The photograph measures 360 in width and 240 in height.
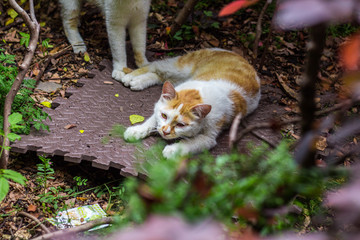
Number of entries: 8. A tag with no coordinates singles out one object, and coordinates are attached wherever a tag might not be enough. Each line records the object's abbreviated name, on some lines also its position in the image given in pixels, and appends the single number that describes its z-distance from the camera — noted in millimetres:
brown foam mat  2506
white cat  3465
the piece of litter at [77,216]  2160
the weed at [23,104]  2520
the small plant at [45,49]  3761
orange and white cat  2545
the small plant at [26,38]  2850
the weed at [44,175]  2316
